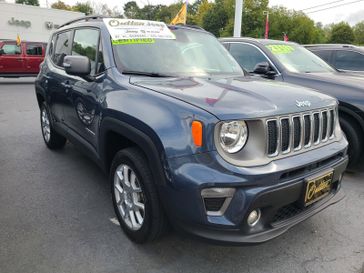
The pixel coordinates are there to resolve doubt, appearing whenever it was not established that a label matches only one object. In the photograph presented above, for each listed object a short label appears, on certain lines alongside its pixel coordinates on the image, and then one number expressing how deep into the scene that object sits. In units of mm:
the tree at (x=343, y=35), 54969
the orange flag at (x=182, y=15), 10430
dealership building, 27719
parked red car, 14539
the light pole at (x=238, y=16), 12195
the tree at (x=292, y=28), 45062
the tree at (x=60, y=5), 66125
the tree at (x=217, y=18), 49875
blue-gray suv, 2033
